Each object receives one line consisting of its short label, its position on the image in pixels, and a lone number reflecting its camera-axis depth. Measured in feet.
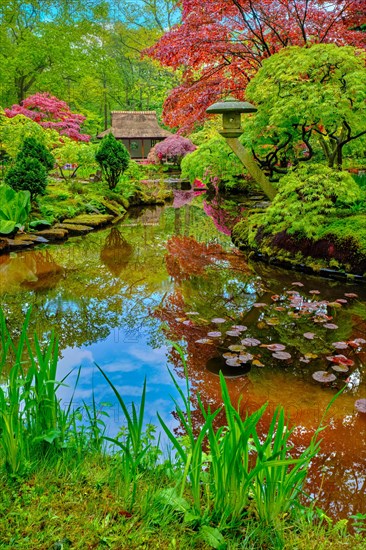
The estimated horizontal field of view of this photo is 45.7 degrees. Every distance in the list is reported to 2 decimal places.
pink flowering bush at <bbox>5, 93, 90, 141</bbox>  52.49
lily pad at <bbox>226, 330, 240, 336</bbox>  12.15
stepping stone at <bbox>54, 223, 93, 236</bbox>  27.25
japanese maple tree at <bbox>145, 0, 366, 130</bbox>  24.66
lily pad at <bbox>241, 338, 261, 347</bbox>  11.51
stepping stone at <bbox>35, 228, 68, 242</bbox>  25.00
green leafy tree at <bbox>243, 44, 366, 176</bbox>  17.22
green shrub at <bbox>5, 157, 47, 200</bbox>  27.04
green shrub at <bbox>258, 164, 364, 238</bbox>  18.15
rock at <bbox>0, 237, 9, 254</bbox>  21.94
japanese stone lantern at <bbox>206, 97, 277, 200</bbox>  20.08
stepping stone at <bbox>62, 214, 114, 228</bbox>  29.04
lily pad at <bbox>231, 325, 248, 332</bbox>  12.55
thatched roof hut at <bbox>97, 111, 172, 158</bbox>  81.30
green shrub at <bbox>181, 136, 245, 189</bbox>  23.90
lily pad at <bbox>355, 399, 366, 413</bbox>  8.69
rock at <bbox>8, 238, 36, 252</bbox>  22.52
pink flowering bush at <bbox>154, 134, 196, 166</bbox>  70.74
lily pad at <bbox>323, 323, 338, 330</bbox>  12.59
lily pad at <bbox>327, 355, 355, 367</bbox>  10.37
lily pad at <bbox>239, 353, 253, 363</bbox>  10.62
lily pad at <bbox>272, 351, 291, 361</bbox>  10.81
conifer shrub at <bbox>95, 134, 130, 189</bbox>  38.29
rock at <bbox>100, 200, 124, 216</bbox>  34.99
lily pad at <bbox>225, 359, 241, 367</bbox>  10.41
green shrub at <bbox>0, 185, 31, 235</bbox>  23.06
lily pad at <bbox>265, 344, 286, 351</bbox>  11.27
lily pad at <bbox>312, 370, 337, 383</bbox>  9.67
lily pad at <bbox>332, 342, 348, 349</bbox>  11.36
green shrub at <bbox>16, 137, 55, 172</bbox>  28.32
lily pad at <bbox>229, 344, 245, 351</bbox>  11.17
